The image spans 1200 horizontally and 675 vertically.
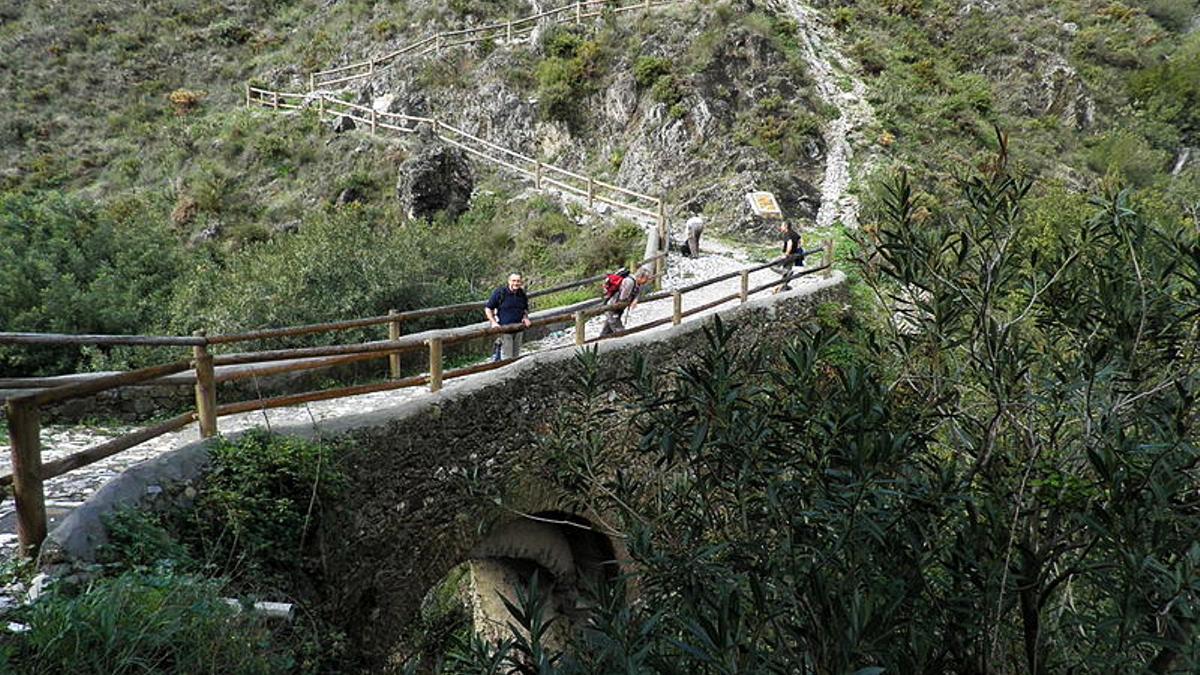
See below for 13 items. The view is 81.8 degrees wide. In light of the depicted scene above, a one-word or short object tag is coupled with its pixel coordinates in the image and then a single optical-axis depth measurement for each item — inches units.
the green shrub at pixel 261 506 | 183.5
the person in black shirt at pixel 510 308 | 345.7
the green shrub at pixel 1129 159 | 968.3
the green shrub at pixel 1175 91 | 1120.2
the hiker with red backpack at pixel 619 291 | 406.6
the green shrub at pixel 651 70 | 978.1
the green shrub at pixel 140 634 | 115.1
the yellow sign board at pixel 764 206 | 776.3
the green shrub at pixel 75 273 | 402.0
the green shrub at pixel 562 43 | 1089.4
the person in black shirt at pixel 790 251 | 522.5
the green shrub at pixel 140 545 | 157.1
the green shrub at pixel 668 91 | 944.3
